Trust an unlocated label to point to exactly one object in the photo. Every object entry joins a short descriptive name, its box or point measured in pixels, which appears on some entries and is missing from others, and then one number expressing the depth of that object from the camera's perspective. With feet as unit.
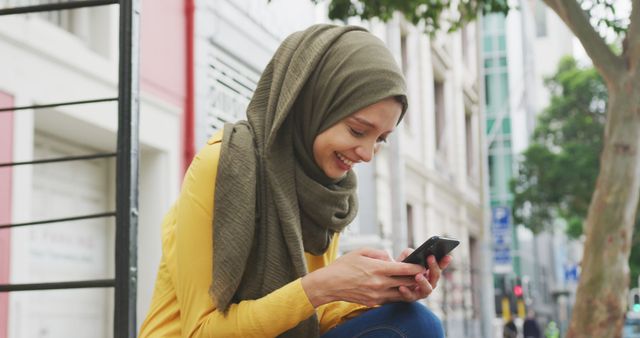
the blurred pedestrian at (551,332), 88.73
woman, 7.48
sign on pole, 67.41
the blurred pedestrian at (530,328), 68.18
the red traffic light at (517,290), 77.41
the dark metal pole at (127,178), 9.53
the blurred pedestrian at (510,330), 66.80
